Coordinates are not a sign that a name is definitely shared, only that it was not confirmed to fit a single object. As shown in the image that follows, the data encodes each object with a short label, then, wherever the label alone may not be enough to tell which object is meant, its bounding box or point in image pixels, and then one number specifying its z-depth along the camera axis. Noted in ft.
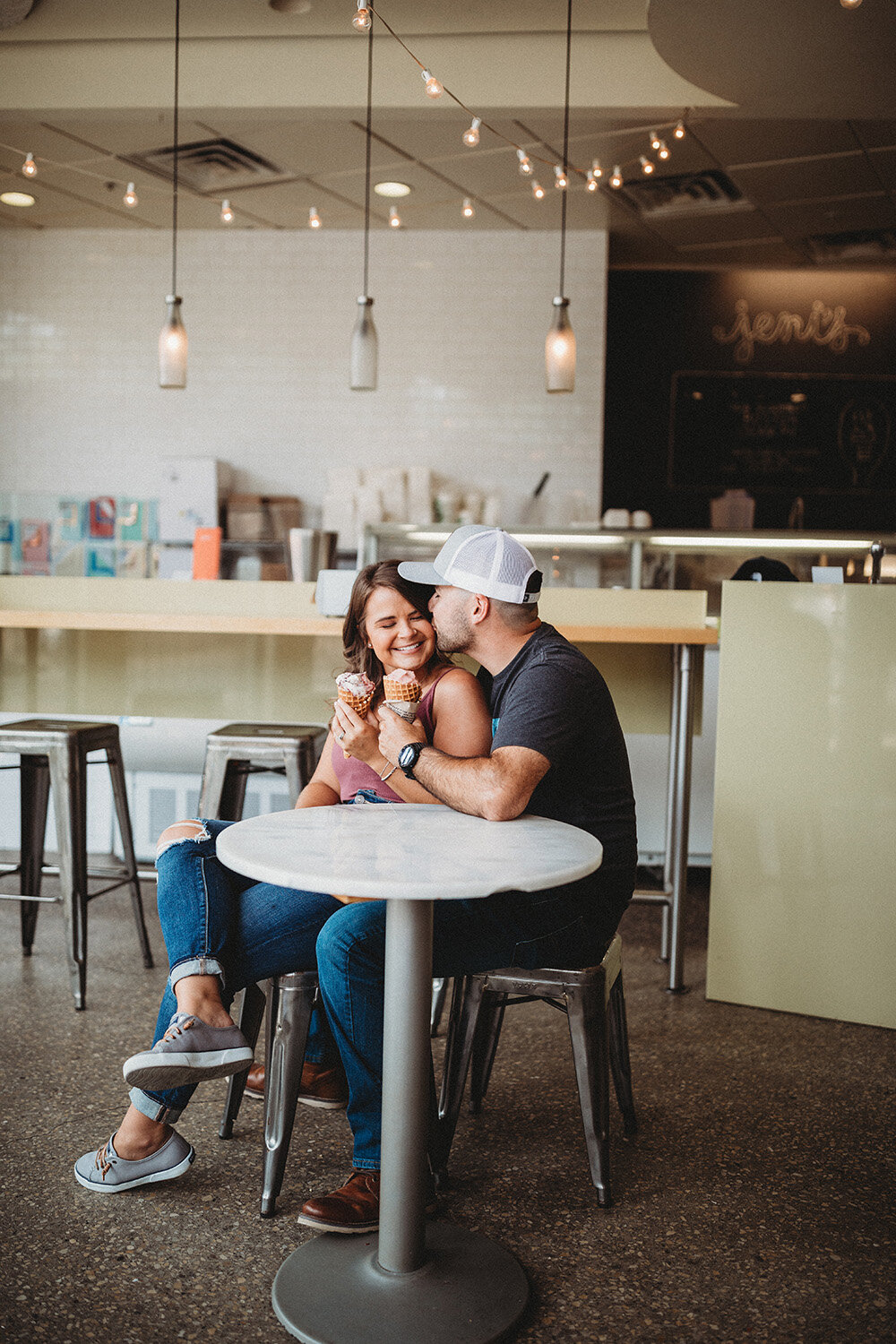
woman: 6.06
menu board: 22.58
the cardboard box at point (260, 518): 21.27
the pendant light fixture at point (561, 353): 14.19
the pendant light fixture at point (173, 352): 14.47
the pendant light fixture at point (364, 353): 14.05
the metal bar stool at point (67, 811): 10.09
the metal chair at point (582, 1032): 6.47
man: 6.00
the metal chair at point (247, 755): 10.94
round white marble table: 5.05
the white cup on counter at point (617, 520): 17.65
